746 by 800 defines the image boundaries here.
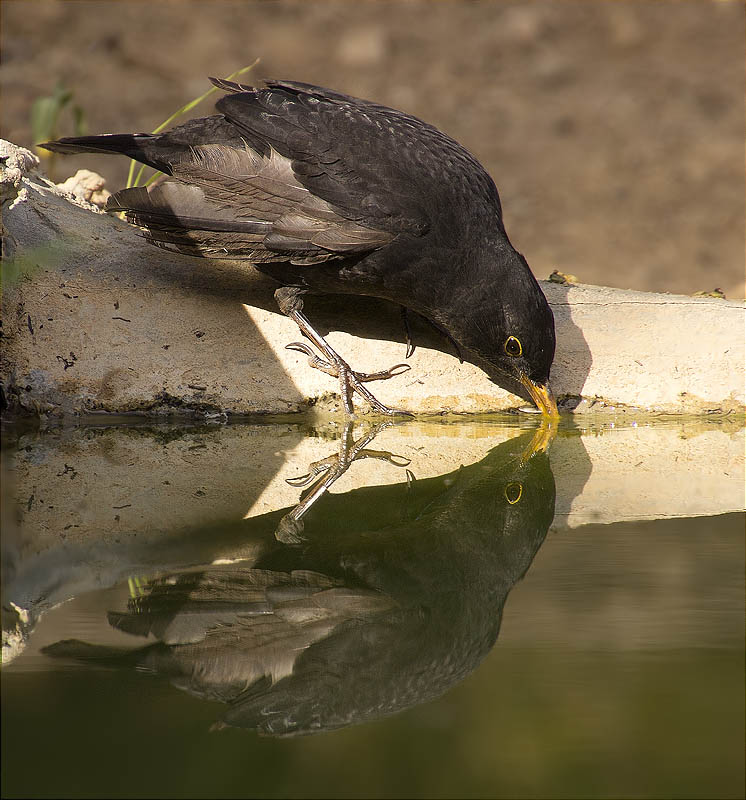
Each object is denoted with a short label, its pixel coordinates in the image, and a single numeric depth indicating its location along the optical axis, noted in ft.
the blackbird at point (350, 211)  24.85
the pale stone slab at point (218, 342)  27.07
